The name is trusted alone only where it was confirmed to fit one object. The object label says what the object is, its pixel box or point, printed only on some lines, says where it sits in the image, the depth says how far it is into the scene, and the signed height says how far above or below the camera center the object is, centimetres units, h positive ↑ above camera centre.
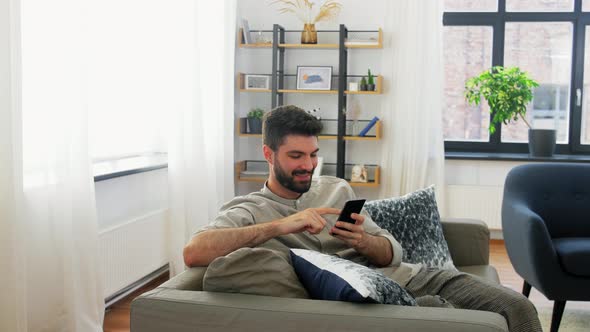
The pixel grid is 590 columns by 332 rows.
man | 218 -39
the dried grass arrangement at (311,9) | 588 +76
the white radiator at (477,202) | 580 -77
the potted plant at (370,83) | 567 +16
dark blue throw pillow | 181 -46
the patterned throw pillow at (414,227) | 294 -50
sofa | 170 -51
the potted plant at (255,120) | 581 -14
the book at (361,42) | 564 +48
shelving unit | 566 +12
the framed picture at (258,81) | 587 +17
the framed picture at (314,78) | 584 +20
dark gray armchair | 341 -62
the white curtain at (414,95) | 571 +7
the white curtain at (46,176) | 275 -32
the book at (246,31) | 575 +56
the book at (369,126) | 568 -17
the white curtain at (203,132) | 450 -20
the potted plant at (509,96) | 562 +7
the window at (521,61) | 598 +36
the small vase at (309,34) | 574 +54
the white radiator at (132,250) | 375 -82
